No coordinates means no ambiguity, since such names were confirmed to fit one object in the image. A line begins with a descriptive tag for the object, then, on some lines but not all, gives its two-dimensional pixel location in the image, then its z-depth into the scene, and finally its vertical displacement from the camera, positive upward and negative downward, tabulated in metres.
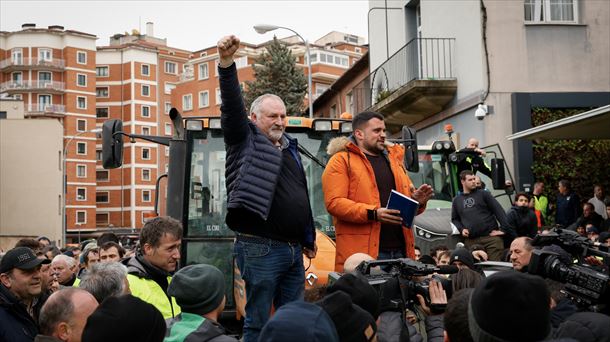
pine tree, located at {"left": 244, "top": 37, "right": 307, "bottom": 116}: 48.62 +6.62
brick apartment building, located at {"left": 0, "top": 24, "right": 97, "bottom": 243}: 102.50 +13.12
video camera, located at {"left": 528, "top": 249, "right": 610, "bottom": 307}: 4.63 -0.49
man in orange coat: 6.79 -0.01
